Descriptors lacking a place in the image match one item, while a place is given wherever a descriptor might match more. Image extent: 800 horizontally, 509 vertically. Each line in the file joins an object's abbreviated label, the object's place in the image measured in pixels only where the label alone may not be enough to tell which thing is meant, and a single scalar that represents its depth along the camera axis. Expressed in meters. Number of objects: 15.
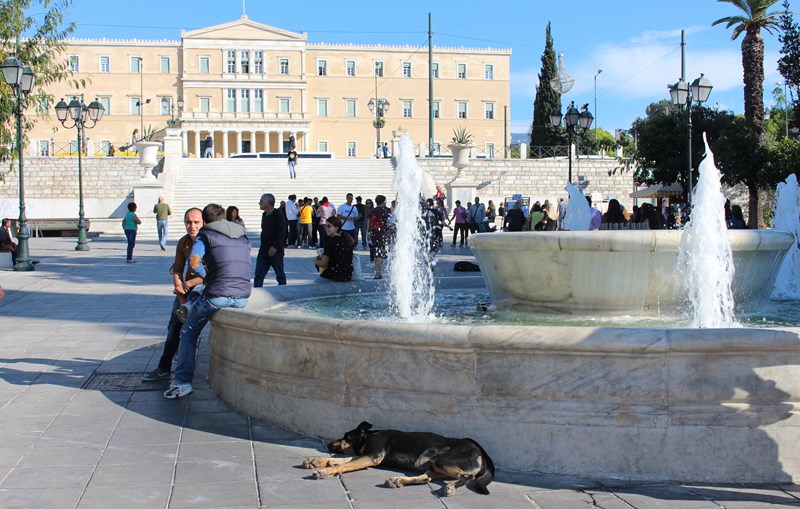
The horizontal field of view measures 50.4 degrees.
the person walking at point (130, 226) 19.34
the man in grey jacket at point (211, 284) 6.29
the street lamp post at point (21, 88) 16.55
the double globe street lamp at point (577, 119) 23.58
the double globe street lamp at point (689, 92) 21.45
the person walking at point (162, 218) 22.38
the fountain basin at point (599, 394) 4.46
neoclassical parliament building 78.06
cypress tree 68.56
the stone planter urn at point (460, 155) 37.47
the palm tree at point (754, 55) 30.97
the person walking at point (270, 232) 11.11
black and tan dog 4.40
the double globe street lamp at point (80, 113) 23.61
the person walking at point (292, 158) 37.59
